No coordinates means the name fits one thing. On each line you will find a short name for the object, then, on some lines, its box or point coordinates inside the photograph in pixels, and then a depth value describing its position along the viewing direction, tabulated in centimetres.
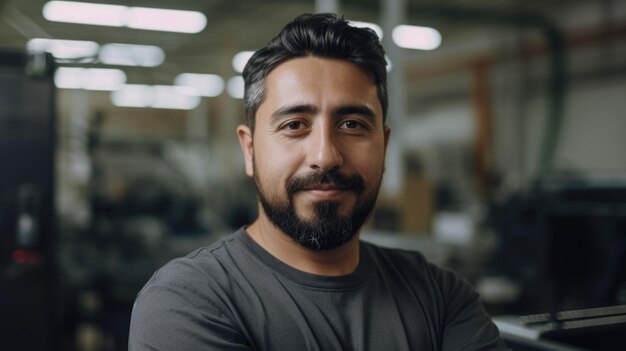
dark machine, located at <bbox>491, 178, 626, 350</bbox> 242
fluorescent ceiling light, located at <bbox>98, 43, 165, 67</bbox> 715
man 94
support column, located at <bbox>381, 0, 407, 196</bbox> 302
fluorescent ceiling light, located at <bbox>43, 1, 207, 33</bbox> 536
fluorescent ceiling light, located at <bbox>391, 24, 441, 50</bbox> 644
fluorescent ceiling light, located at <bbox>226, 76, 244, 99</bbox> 846
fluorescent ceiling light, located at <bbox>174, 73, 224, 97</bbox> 955
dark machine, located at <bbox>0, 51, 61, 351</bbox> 261
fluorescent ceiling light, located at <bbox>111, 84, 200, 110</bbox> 957
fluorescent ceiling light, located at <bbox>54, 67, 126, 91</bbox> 634
